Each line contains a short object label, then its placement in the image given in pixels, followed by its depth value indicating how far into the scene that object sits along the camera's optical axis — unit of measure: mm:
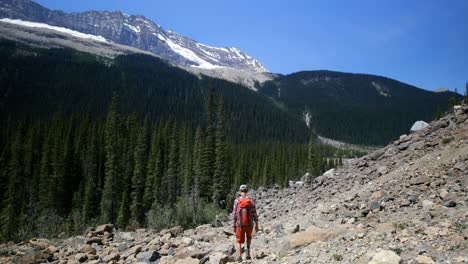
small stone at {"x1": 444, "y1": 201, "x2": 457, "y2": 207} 10742
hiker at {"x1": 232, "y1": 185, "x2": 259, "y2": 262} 10539
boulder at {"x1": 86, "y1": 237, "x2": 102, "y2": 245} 17844
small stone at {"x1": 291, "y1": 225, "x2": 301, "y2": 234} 13403
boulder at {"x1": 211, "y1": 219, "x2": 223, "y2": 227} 23441
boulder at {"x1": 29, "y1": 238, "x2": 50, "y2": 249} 18562
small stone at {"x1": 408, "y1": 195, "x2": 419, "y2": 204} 12608
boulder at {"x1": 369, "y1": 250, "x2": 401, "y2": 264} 7078
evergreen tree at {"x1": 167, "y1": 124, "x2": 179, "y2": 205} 58719
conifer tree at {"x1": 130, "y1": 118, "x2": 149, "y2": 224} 54312
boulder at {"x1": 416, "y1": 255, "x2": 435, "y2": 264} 7118
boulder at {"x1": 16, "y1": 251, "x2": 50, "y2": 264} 14992
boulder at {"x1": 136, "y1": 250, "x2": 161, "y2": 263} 13000
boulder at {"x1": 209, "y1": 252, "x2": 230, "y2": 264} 10203
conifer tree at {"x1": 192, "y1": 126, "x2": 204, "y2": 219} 52656
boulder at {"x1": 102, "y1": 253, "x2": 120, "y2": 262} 14016
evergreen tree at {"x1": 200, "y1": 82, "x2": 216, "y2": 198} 55250
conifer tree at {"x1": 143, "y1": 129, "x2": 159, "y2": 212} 57031
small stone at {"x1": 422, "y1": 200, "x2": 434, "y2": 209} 11496
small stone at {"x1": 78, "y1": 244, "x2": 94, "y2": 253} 15833
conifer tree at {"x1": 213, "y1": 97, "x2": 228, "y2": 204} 51281
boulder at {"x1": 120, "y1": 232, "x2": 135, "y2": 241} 19341
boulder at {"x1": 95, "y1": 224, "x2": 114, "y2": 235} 20656
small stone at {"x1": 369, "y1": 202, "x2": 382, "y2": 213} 13180
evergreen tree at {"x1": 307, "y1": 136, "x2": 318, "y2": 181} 56638
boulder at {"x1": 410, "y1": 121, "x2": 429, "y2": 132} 31269
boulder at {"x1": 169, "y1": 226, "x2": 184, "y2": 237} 18689
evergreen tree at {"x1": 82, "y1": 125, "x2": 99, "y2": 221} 54750
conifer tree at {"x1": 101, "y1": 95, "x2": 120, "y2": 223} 50550
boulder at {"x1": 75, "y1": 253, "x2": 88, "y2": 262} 14555
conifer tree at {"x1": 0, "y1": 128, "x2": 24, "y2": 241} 44469
